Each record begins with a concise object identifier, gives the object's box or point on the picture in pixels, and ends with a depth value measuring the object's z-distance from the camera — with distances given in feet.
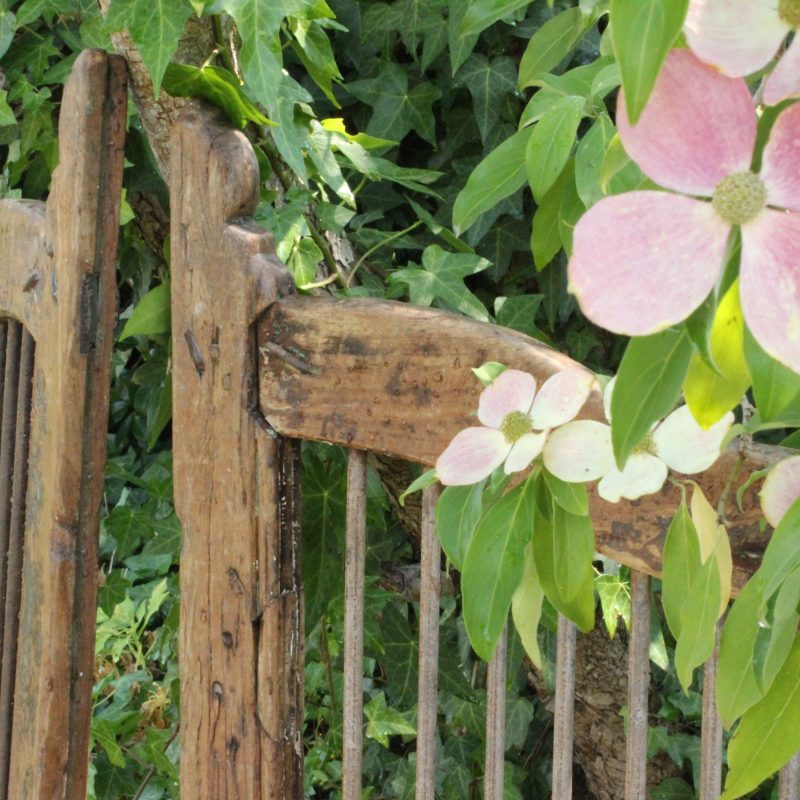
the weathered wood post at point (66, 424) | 6.19
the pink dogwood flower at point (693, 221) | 3.37
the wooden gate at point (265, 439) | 5.10
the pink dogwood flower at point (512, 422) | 4.16
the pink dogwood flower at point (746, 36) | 3.39
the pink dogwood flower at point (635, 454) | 4.14
